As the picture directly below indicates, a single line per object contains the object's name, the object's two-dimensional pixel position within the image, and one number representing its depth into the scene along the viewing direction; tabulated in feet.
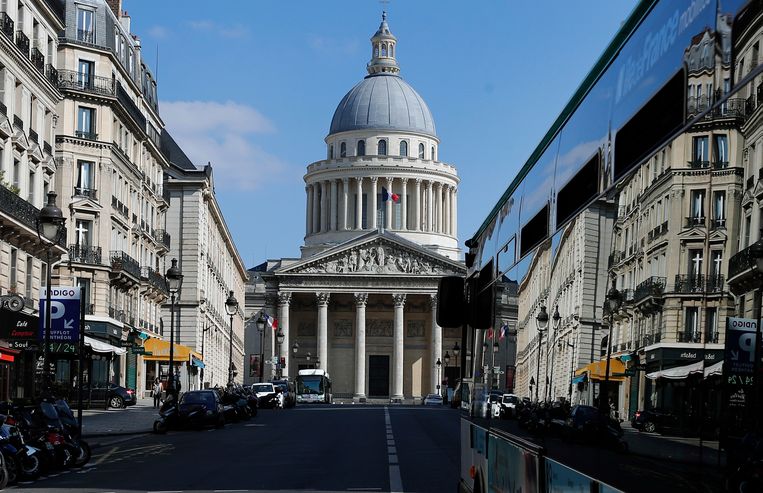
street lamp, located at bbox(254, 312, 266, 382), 248.85
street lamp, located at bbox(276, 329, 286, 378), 328.90
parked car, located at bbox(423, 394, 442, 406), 346.68
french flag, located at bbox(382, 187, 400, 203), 514.27
